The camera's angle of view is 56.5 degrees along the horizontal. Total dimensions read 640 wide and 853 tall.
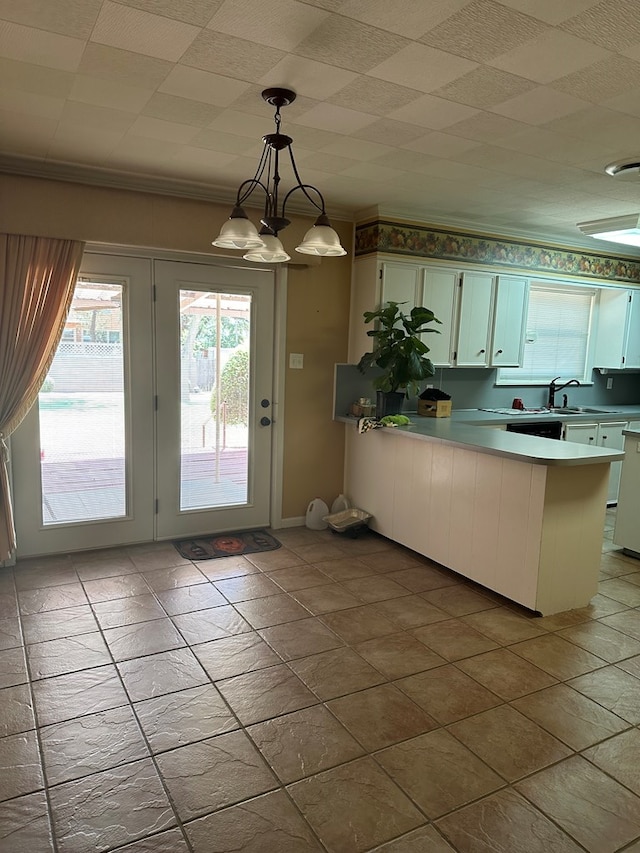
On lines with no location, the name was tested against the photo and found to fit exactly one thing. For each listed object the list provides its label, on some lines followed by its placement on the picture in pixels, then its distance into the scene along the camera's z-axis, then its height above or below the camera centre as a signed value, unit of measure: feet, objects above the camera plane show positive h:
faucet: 19.17 -0.99
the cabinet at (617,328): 19.44 +1.11
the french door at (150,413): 12.78 -1.57
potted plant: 13.84 +0.05
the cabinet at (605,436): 17.38 -2.23
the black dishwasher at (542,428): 16.47 -1.95
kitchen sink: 18.75 -1.59
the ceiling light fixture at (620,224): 10.81 +3.44
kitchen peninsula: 10.70 -2.95
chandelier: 8.12 +1.62
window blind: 18.90 +0.78
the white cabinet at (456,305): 15.05 +1.34
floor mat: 13.80 -4.72
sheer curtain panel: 11.71 +0.49
